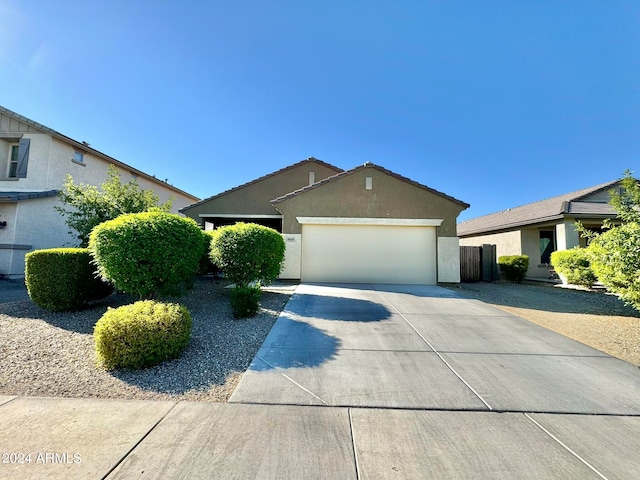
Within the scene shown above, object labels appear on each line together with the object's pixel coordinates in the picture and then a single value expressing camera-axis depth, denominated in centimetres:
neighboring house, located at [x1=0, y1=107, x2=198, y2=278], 1131
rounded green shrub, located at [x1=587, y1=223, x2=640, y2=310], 582
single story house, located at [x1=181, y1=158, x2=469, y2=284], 1180
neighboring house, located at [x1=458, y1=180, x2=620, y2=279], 1339
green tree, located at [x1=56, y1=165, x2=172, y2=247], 822
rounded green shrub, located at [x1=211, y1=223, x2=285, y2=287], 749
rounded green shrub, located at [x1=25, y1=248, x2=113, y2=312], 613
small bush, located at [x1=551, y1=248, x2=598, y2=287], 1184
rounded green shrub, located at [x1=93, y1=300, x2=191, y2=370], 386
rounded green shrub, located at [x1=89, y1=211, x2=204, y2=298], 543
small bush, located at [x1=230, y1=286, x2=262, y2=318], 634
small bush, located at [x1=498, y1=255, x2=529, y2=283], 1392
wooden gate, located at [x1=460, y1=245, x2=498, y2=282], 1388
